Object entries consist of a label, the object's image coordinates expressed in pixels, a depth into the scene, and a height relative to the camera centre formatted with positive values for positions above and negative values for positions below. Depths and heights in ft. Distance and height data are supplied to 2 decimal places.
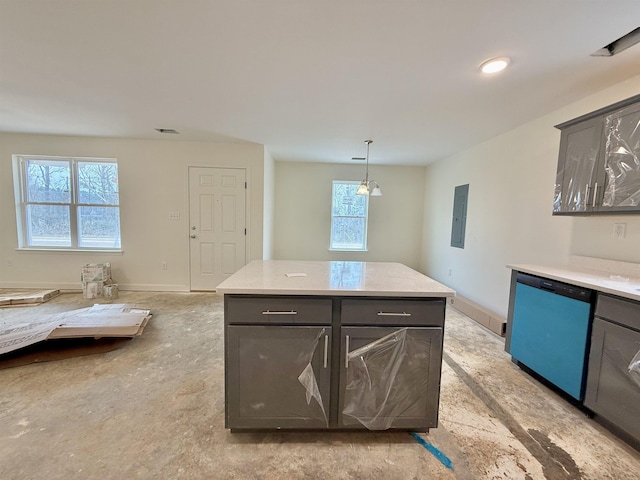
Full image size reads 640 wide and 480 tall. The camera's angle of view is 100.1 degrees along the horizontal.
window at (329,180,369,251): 18.34 +0.08
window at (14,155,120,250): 13.20 +0.38
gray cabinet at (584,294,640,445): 4.80 -2.67
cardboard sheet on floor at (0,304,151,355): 7.45 -3.54
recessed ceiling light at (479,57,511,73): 5.92 +3.59
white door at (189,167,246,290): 13.50 -0.46
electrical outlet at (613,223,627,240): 6.66 -0.09
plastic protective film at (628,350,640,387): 4.73 -2.51
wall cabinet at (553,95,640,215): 5.79 +1.52
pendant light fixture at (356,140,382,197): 11.73 +1.35
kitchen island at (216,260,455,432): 4.61 -2.41
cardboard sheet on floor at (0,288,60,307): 11.00 -3.82
